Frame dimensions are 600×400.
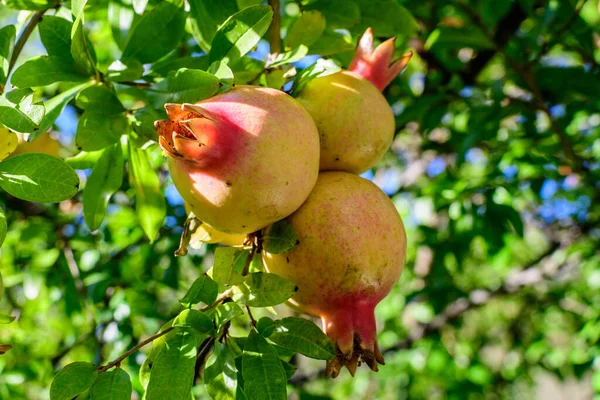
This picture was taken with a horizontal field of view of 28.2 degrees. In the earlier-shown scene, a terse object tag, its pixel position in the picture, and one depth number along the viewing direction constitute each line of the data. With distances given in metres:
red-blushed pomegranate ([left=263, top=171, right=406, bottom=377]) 0.55
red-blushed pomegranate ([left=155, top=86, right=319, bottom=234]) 0.53
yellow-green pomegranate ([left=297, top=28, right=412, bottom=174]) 0.58
